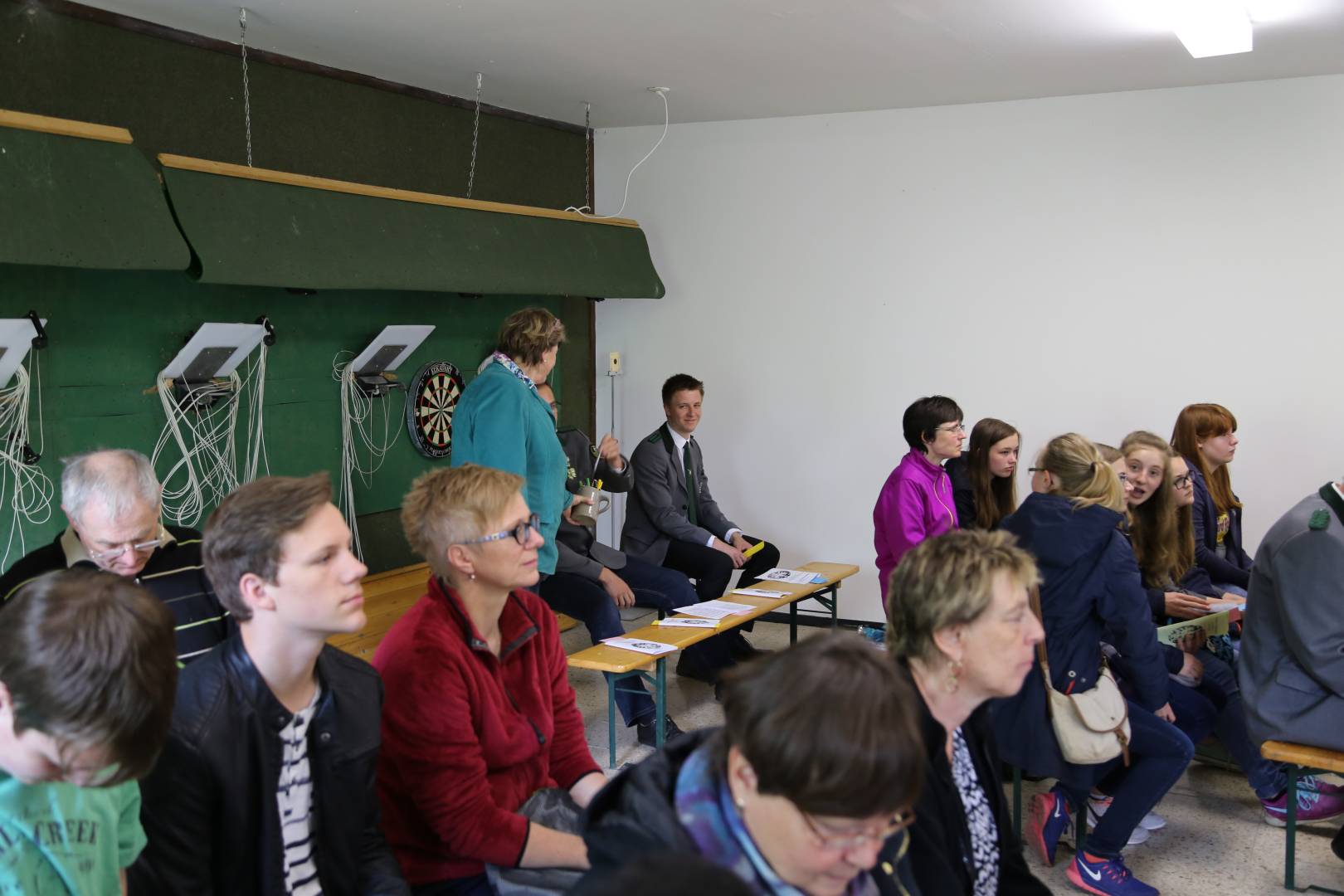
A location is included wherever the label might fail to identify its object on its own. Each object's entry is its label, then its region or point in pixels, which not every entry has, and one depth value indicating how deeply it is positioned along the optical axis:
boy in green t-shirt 1.42
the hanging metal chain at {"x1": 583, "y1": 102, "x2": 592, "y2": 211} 7.03
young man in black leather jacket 1.82
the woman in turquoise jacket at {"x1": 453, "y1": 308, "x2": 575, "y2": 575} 4.18
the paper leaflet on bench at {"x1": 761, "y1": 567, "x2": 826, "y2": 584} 5.39
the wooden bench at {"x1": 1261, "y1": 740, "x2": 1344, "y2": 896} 3.21
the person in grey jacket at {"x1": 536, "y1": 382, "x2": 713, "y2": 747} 4.68
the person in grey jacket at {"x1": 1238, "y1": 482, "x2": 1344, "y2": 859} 3.21
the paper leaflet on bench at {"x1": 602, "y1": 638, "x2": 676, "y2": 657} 4.16
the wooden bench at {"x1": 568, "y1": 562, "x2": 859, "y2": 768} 4.02
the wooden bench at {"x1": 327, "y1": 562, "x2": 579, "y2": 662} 4.88
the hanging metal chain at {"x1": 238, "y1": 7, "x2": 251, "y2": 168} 4.37
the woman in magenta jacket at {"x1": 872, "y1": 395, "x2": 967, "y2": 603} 4.93
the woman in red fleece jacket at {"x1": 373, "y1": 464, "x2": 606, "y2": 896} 2.20
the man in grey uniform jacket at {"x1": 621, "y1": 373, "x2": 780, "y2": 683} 5.64
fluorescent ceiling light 4.22
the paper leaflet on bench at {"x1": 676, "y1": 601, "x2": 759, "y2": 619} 4.74
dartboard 5.73
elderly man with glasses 2.72
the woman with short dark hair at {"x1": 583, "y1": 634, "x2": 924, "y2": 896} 1.29
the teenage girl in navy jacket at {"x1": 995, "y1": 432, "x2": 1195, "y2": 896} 3.38
